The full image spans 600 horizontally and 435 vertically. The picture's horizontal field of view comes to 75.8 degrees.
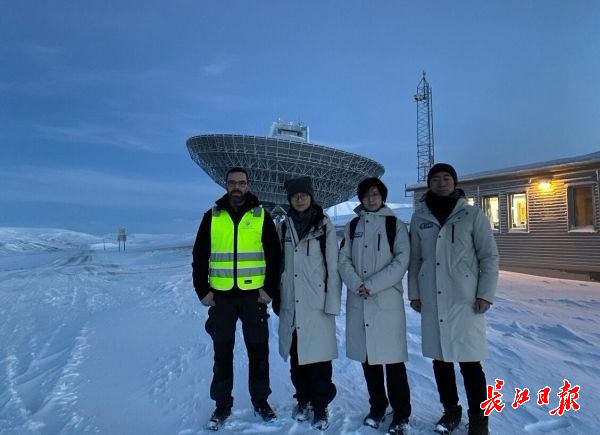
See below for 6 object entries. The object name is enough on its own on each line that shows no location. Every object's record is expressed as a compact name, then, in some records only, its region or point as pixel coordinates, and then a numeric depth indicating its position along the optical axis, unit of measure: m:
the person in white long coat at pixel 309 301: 3.11
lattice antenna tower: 27.21
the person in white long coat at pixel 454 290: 2.82
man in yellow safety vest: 3.18
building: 11.88
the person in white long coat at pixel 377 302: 2.97
